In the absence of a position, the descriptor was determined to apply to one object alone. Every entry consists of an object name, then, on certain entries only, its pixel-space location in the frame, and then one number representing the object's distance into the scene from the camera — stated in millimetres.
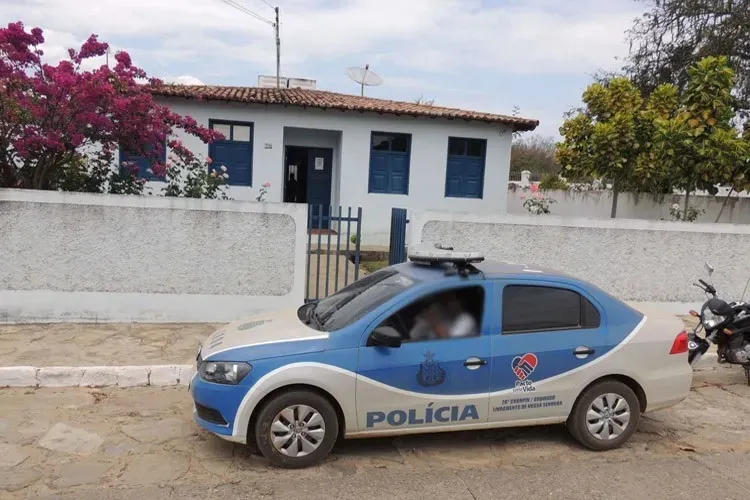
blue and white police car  4176
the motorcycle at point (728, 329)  6301
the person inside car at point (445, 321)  4414
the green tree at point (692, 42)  14404
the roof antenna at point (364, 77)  17688
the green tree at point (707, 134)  9859
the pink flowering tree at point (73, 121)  7348
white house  14102
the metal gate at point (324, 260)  7781
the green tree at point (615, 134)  11844
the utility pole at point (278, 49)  18594
